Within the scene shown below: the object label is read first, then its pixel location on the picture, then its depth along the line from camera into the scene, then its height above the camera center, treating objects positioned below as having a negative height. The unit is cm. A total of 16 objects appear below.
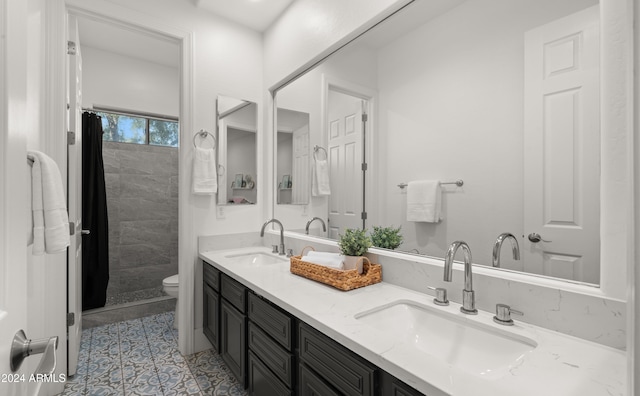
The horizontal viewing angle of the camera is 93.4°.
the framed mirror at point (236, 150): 246 +39
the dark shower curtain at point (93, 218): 287 -21
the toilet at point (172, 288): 271 -82
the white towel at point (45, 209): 90 -4
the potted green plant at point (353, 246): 152 -26
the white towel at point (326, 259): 152 -33
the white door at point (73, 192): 198 +3
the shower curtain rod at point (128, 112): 312 +93
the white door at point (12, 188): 51 +2
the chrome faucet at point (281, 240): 229 -33
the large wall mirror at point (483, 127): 97 +29
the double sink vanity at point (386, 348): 73 -45
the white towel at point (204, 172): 228 +19
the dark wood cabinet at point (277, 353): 91 -64
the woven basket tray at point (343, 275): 140 -38
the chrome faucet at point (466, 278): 108 -29
